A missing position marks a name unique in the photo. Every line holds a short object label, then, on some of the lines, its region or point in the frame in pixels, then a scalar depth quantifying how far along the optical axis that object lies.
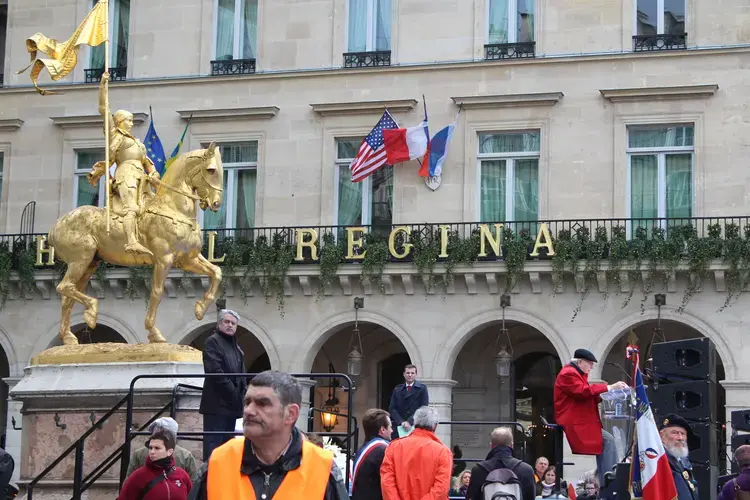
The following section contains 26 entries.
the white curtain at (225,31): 31.83
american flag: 29.25
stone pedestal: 14.01
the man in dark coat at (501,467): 11.09
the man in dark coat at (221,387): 12.45
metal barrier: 11.80
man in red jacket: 12.64
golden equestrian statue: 15.20
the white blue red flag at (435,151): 29.34
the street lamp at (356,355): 29.19
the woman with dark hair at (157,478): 9.72
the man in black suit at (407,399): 16.89
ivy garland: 26.91
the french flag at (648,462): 10.54
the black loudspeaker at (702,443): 10.86
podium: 13.46
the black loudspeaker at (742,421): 15.54
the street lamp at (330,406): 30.06
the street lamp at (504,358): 28.31
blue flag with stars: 30.42
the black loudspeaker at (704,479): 10.87
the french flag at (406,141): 29.23
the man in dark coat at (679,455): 10.62
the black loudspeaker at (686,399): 10.95
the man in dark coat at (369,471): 11.41
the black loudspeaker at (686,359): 11.13
